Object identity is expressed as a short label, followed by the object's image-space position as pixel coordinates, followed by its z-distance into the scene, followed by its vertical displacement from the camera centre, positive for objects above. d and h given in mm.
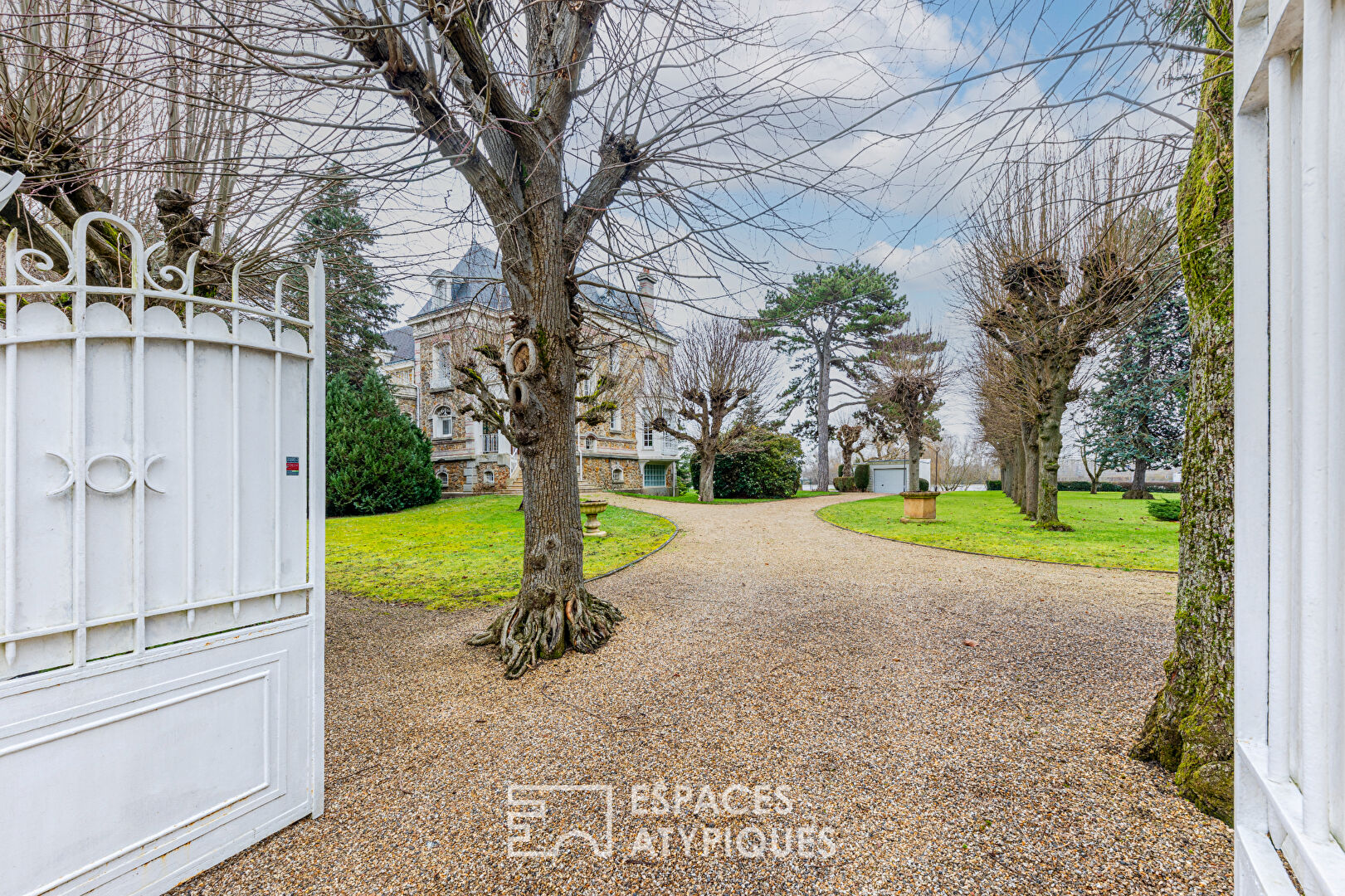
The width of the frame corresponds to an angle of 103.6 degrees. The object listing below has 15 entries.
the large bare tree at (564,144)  3006 +2009
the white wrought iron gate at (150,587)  1597 -476
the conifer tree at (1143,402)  18250 +1690
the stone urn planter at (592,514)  9883 -1265
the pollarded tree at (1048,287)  7379 +2651
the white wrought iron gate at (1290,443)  785 +6
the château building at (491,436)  19234 +548
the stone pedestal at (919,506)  12000 -1341
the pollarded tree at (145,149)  2883 +1909
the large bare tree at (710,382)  16828 +2092
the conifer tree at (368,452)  14461 -131
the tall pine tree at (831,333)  24953 +5662
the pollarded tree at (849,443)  26344 +198
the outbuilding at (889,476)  23766 -1350
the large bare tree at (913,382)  18656 +2307
